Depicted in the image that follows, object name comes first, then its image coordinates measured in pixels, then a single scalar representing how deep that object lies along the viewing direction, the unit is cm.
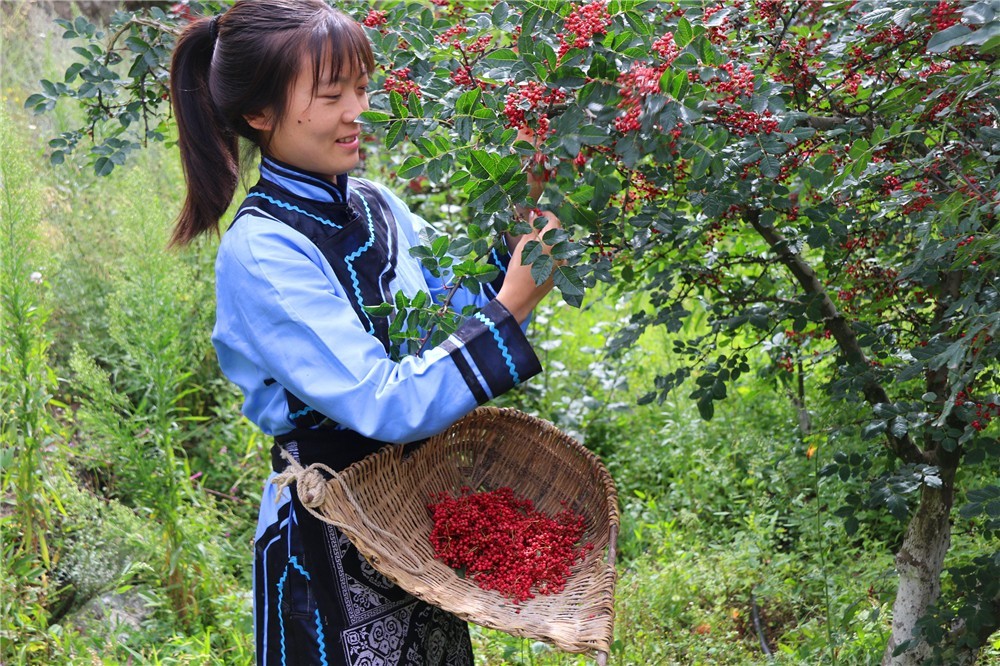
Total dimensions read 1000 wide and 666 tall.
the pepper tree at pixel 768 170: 123
